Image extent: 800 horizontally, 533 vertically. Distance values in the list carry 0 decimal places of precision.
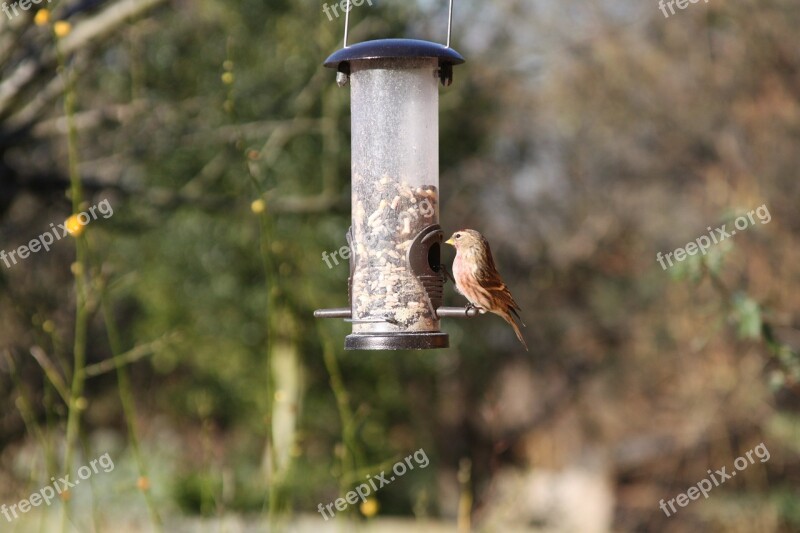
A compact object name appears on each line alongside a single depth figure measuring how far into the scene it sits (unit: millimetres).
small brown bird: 8562
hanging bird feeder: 8680
